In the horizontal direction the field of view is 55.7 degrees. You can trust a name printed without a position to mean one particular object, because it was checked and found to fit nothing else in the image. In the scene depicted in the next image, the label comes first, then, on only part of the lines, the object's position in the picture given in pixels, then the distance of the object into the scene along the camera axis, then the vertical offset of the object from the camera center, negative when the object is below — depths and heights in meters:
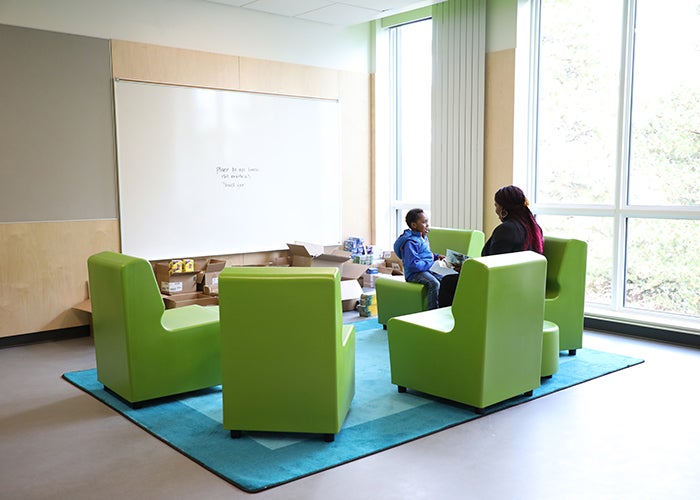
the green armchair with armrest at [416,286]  5.62 -0.88
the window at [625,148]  5.61 +0.31
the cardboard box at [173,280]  6.19 -0.90
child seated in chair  5.57 -0.61
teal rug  3.18 -1.33
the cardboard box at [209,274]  6.33 -0.85
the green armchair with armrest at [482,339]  3.70 -0.91
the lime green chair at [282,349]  3.32 -0.84
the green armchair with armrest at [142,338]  3.92 -0.93
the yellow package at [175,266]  6.29 -0.77
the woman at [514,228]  4.55 -0.31
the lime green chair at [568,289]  4.98 -0.80
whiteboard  6.13 +0.15
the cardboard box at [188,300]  5.95 -1.04
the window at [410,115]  7.81 +0.83
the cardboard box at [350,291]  6.54 -1.06
